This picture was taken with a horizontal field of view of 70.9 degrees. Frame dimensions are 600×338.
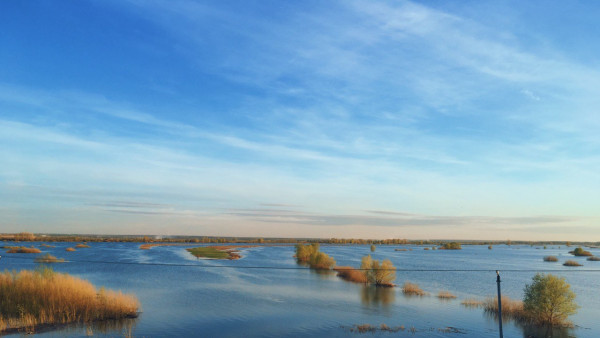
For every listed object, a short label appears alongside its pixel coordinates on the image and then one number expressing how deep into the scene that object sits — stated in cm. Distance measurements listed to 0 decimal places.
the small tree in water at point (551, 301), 3266
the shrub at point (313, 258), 7831
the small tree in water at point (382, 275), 5459
